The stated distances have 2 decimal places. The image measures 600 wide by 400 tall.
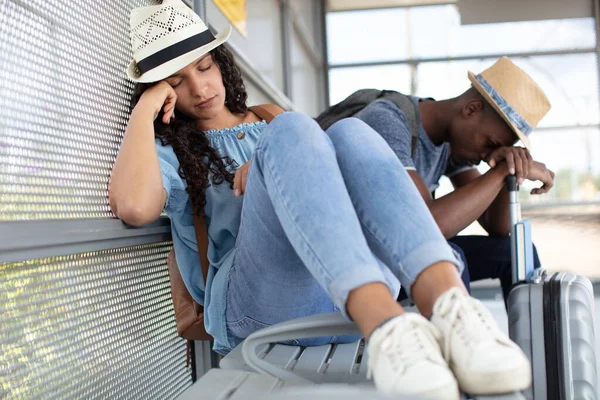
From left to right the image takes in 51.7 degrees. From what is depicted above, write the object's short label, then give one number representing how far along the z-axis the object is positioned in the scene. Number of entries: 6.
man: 2.02
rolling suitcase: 1.46
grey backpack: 2.17
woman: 0.89
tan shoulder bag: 1.55
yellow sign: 2.61
